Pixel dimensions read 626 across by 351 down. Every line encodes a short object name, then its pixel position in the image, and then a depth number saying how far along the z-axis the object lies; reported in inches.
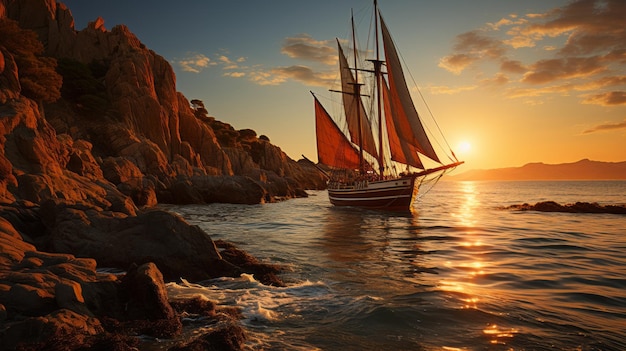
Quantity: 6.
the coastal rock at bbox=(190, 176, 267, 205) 1765.5
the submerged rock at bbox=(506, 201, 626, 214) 1494.2
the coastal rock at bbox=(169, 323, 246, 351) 217.0
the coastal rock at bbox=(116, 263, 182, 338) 256.1
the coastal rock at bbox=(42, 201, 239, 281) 404.8
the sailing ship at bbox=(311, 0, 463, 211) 1471.5
